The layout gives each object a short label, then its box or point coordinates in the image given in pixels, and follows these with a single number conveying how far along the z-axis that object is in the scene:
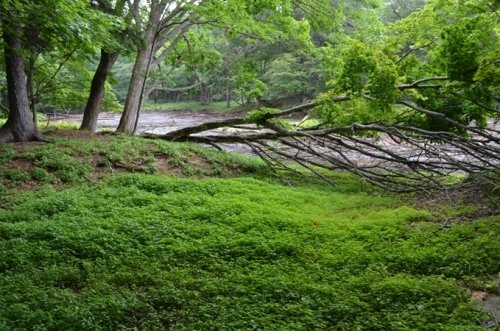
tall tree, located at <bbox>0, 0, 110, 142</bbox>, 6.88
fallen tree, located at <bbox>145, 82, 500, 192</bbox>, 9.55
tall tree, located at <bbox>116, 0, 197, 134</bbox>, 13.57
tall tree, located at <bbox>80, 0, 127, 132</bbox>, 12.26
